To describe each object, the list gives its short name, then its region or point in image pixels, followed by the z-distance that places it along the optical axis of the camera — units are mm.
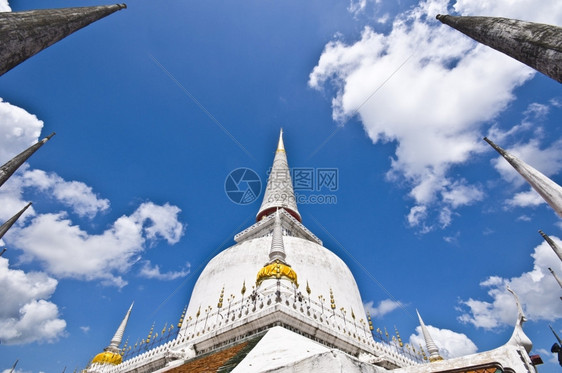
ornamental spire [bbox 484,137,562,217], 8469
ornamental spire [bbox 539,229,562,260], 12741
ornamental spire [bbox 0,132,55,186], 7615
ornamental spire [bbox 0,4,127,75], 3672
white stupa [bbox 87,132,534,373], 3988
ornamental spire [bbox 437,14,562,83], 3660
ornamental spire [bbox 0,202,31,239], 11094
